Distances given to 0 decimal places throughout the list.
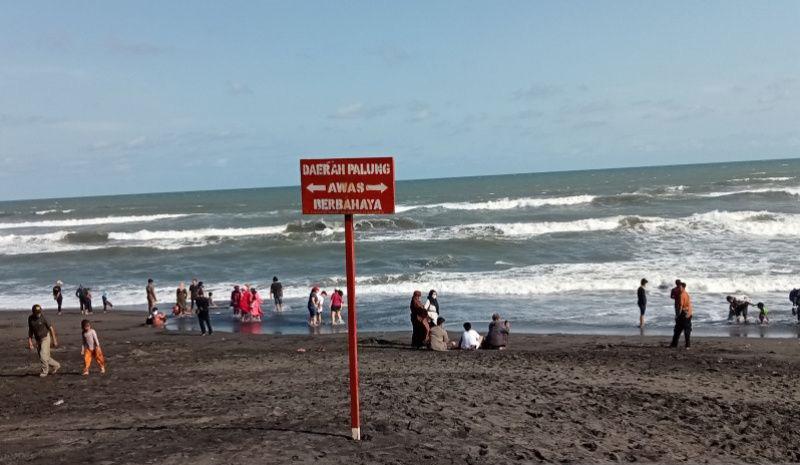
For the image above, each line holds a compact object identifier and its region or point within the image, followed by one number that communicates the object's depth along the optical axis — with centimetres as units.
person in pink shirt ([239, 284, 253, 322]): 2077
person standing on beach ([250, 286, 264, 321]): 2088
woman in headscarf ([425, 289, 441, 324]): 1658
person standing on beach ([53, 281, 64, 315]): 2372
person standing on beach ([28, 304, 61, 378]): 1246
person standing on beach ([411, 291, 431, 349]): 1522
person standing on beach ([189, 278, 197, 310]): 2177
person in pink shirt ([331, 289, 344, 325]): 2019
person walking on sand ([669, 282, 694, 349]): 1444
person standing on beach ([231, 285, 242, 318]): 2155
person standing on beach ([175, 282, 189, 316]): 2206
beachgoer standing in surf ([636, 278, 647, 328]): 1778
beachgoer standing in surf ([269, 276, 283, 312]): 2211
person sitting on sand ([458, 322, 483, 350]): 1507
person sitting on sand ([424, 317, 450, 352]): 1491
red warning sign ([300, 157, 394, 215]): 628
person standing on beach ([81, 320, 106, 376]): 1245
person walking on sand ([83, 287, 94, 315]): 2333
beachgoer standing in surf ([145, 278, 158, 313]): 2208
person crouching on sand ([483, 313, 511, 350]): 1507
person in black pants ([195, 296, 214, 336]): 1828
